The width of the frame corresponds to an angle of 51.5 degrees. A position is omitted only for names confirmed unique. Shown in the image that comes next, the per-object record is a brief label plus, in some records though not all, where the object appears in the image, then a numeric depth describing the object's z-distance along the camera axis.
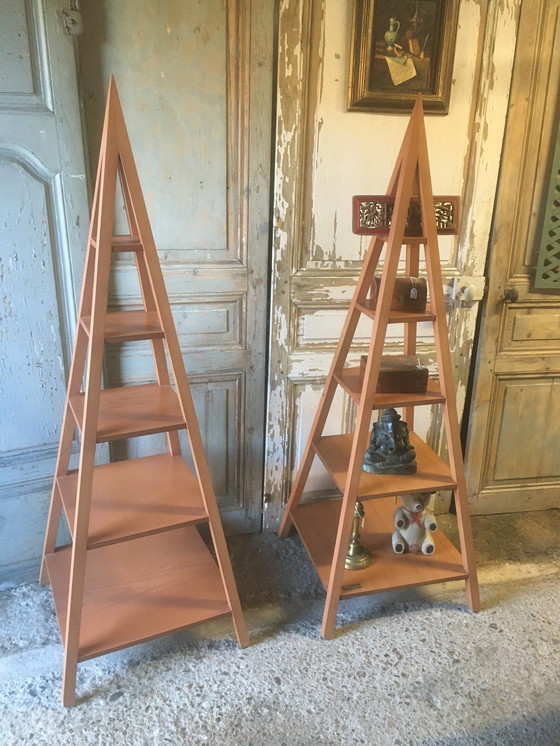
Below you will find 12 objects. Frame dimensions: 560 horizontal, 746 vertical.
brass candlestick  2.08
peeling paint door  2.02
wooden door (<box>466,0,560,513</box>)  2.15
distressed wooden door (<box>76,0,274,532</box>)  1.89
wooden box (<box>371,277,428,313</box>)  1.80
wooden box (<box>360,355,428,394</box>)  1.88
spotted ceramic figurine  2.15
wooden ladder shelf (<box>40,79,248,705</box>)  1.54
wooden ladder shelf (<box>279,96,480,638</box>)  1.75
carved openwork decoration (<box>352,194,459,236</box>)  1.76
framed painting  1.98
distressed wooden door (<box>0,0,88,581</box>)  1.76
